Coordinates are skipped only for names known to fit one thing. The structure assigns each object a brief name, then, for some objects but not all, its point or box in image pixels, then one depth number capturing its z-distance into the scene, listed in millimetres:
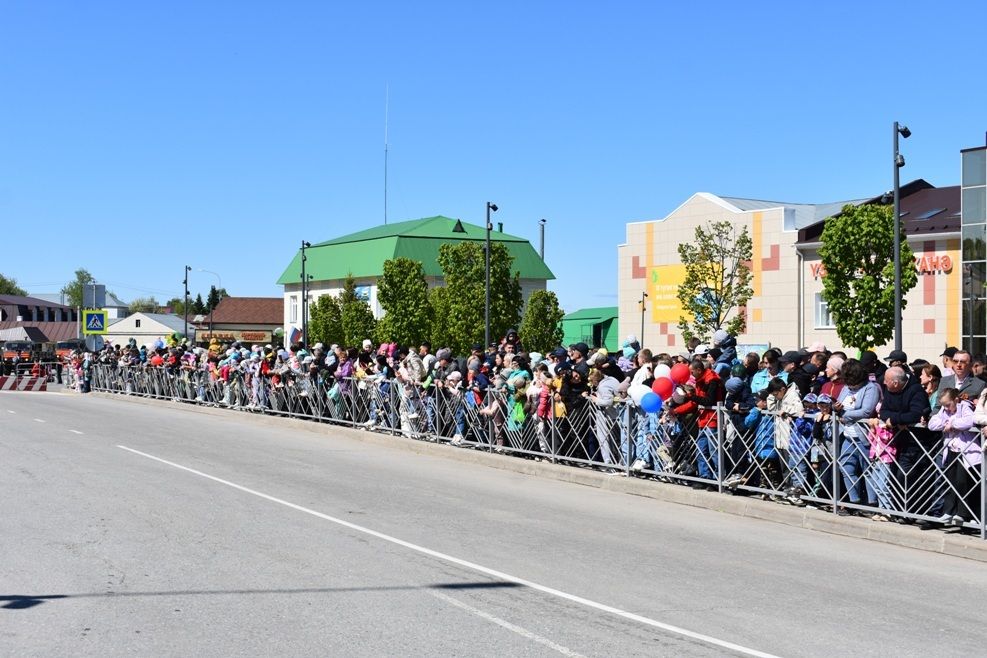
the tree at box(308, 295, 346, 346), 97750
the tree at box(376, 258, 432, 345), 87312
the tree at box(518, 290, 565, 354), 86938
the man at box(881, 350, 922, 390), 11539
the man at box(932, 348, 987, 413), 11656
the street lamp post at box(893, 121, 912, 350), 26266
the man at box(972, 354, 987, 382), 12211
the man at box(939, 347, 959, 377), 13102
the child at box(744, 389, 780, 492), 13188
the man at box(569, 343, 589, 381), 16516
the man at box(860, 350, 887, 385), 12758
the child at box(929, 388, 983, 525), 10836
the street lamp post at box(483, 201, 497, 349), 40719
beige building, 59781
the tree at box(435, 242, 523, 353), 75000
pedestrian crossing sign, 45562
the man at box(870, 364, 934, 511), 11383
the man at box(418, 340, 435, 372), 21125
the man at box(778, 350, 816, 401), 13312
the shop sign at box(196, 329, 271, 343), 134700
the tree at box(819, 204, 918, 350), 45312
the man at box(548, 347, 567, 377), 17688
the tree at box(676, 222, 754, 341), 63469
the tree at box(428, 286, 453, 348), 83438
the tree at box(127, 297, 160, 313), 191762
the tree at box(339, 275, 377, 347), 95062
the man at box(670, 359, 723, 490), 14031
